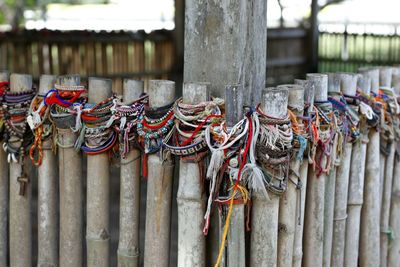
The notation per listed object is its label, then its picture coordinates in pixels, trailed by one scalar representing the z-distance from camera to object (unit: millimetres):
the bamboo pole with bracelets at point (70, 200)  3029
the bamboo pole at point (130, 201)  2926
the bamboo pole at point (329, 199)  3201
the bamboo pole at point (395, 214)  3834
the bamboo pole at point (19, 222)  3227
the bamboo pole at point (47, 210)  3137
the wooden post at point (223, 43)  2811
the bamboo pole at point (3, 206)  3285
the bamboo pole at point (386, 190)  3703
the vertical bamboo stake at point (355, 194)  3377
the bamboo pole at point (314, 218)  3098
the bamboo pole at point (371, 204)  3508
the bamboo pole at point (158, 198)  2805
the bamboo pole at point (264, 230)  2756
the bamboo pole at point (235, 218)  2635
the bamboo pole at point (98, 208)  3025
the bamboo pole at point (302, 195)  2936
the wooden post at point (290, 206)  2818
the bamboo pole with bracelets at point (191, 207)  2703
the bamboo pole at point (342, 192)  3225
